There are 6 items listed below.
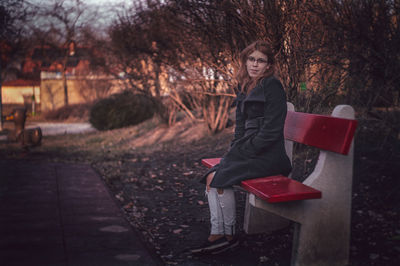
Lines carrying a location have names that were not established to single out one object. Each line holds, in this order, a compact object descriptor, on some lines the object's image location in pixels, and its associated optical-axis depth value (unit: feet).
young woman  9.09
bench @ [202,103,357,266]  8.21
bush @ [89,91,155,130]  47.67
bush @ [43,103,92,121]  70.79
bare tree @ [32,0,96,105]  82.69
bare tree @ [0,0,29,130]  16.66
